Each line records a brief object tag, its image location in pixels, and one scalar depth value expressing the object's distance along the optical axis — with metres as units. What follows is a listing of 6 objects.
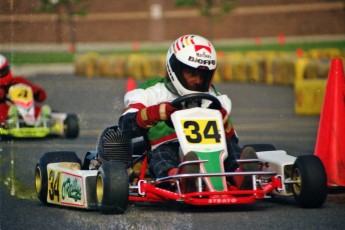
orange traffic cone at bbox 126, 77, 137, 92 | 24.04
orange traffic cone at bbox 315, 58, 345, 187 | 16.19
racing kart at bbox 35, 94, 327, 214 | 13.33
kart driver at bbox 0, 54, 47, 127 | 27.28
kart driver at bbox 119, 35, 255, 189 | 14.34
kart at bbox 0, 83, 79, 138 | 26.31
